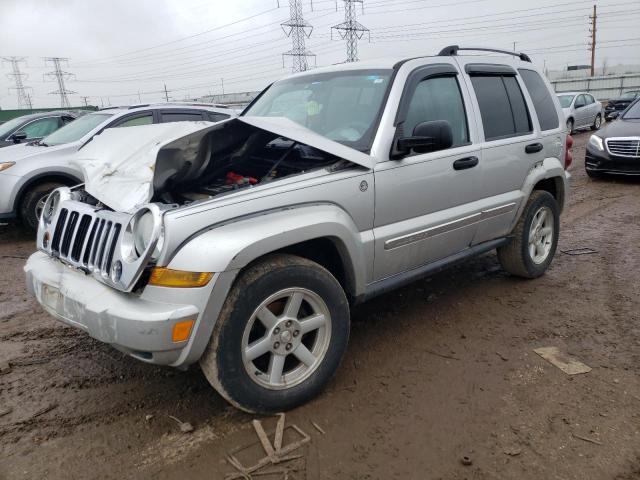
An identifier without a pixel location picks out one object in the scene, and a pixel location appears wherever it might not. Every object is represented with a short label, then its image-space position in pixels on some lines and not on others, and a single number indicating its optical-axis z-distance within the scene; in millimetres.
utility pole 51853
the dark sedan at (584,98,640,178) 9406
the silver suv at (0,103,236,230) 6988
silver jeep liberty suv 2529
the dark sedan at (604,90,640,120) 23358
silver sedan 18234
